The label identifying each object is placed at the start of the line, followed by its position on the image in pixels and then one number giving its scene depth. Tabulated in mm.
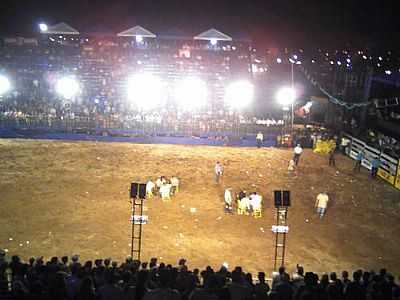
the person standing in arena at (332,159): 25533
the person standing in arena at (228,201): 17703
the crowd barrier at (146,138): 29828
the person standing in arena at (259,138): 29391
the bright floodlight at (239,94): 34000
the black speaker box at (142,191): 12589
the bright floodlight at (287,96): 31952
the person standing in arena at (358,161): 24322
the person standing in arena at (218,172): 21141
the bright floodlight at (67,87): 34375
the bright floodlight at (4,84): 33778
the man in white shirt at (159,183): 19409
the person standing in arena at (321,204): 17608
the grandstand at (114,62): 35188
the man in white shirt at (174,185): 19875
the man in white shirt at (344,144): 28397
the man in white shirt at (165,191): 19062
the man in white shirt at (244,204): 17859
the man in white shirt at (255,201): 17578
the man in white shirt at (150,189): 19409
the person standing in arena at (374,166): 23594
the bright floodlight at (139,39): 38594
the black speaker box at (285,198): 12680
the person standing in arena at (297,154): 24516
